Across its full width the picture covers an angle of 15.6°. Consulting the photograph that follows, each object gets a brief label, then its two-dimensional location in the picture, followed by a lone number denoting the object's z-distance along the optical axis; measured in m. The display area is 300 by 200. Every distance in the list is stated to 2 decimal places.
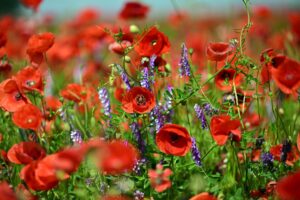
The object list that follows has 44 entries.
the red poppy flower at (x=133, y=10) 2.55
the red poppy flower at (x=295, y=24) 2.95
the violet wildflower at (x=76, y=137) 2.09
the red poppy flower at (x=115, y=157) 1.71
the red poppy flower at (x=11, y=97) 2.07
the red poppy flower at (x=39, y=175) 1.84
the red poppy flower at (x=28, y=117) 1.95
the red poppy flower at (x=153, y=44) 2.07
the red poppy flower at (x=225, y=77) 2.17
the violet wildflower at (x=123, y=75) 2.10
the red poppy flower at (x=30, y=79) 2.09
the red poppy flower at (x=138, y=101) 2.00
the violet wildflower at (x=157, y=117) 2.09
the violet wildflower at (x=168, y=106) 2.10
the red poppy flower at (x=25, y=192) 2.01
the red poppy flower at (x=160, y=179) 1.91
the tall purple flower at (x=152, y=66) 2.07
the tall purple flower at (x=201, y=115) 2.07
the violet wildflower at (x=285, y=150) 2.03
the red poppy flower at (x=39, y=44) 2.15
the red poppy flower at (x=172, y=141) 1.93
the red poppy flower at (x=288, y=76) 1.92
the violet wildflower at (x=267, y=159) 2.04
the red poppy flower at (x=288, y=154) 2.06
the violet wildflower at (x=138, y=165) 2.06
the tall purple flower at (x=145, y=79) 2.07
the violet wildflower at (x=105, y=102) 2.13
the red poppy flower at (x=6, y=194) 1.73
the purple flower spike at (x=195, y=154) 2.03
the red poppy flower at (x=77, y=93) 2.27
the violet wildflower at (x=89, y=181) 2.03
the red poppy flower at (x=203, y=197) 1.89
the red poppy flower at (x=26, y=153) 1.92
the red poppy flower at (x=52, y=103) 2.36
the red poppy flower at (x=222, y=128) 1.89
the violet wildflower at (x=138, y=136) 2.12
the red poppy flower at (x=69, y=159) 1.70
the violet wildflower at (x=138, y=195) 1.97
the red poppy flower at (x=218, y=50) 2.07
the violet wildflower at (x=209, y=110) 2.09
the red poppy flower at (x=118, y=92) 2.24
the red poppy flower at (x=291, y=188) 1.66
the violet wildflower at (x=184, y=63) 2.10
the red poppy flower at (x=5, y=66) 2.32
